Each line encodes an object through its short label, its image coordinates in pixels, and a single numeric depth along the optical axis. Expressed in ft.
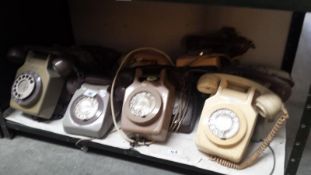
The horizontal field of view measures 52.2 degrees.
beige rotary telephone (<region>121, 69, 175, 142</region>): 2.81
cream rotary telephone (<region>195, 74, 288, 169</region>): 2.58
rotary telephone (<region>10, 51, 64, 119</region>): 3.22
